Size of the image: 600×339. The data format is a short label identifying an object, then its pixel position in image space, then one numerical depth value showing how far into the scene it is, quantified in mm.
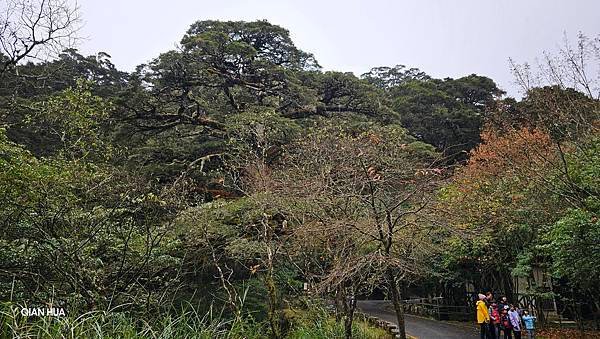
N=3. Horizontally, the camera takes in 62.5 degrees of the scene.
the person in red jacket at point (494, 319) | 10938
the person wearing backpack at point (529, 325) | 12227
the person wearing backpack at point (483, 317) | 11070
